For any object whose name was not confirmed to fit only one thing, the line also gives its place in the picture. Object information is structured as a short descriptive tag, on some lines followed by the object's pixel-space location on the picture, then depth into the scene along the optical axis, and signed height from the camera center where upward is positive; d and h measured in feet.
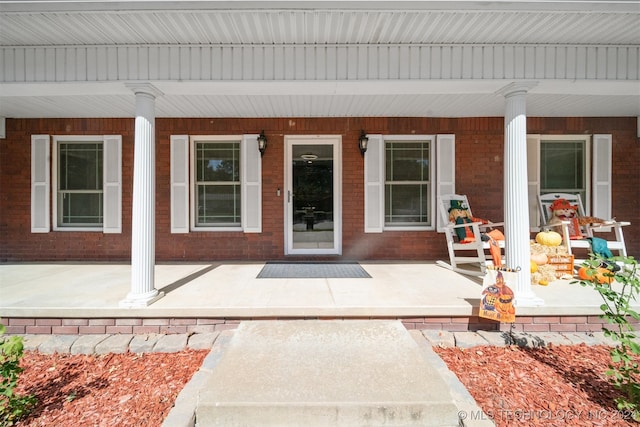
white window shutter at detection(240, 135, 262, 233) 16.49 +1.59
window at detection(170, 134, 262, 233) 16.53 +1.54
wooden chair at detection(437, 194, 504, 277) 12.97 -1.34
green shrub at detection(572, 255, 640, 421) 5.94 -2.65
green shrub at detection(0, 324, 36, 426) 5.74 -3.29
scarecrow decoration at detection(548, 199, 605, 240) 13.98 -0.27
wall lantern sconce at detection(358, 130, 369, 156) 16.15 +3.64
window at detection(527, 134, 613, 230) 16.52 +2.34
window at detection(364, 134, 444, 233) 16.57 +1.80
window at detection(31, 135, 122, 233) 16.52 +1.59
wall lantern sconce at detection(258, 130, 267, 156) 16.17 +3.60
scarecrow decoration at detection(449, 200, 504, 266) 13.58 -0.41
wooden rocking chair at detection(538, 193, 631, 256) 13.06 -0.56
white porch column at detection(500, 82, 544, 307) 10.02 +0.90
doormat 13.24 -2.64
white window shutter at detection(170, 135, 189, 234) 16.56 +1.54
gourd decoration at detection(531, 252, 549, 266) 12.09 -1.77
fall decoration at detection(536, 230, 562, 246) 12.64 -1.08
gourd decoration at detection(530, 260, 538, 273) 11.75 -2.05
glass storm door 16.90 +0.88
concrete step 5.51 -3.33
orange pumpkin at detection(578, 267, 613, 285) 11.51 -2.39
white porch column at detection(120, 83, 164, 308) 9.98 +0.39
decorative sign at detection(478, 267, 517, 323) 8.44 -2.31
